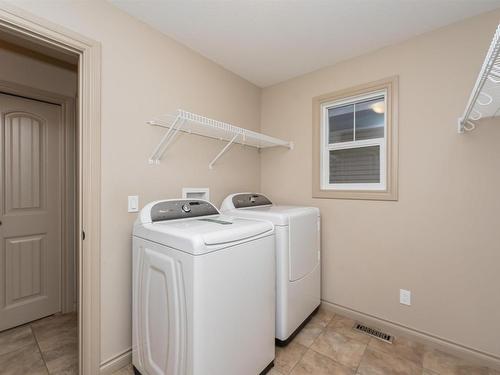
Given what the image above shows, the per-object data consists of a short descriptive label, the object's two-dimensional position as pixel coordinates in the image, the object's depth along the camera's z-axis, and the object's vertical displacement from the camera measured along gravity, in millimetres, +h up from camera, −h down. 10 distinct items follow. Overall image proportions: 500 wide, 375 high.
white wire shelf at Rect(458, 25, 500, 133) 933 +487
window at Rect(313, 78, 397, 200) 2031 +397
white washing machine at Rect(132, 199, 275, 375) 1154 -584
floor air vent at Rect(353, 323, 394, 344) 1924 -1222
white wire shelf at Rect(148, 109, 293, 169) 1754 +472
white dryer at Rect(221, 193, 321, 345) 1775 -572
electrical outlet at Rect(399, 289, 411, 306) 1938 -906
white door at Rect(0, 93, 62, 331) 2064 -212
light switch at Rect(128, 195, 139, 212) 1676 -117
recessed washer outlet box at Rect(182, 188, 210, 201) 2037 -62
